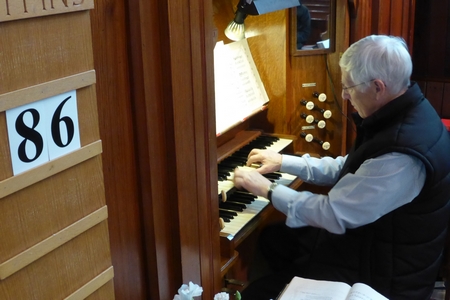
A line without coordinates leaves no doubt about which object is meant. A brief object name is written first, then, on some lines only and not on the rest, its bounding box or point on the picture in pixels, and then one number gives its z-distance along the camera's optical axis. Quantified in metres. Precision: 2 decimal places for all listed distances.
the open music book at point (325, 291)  1.59
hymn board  0.96
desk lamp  2.00
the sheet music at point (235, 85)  2.14
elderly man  1.78
